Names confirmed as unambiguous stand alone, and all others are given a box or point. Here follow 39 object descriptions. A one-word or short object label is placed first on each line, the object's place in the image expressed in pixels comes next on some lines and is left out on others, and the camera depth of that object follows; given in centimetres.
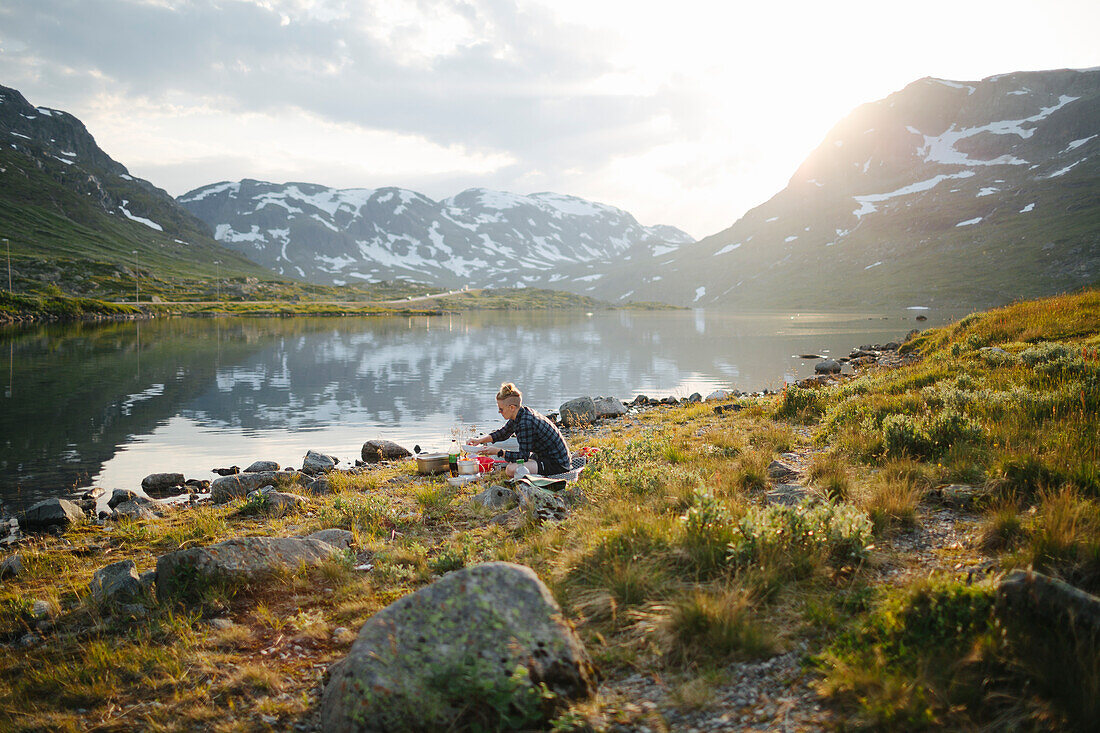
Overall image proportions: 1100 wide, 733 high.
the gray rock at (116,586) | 644
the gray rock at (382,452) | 1697
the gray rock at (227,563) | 641
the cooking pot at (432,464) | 1320
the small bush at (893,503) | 600
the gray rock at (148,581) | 652
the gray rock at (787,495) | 715
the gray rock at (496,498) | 950
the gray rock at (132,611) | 607
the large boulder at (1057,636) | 298
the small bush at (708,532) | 521
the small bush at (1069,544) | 424
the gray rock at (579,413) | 2111
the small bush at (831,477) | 729
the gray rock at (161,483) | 1451
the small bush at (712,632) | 414
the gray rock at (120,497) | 1302
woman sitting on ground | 1079
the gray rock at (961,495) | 634
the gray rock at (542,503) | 832
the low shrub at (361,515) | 898
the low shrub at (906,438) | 852
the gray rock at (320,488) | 1219
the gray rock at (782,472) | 880
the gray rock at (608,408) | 2183
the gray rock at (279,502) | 1046
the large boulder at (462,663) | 363
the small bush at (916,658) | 319
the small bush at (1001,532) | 502
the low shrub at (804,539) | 509
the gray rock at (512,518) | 818
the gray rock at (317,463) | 1527
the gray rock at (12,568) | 809
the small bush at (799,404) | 1536
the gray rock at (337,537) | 803
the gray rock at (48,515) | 1120
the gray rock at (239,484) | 1295
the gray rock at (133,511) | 1134
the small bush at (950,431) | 826
